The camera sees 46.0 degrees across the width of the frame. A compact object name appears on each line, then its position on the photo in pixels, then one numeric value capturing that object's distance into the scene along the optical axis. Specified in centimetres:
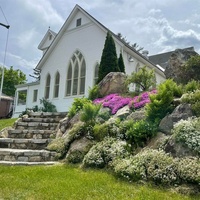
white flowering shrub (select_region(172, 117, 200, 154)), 480
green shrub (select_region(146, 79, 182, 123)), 637
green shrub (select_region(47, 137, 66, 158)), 654
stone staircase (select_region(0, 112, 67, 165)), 632
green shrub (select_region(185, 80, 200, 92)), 703
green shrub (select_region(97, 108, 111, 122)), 780
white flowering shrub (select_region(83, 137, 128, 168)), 547
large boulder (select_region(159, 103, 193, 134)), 589
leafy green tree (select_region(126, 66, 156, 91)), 1012
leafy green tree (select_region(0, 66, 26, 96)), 3641
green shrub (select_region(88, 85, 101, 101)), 1070
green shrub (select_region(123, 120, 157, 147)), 578
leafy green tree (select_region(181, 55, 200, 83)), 924
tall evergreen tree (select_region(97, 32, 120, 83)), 1250
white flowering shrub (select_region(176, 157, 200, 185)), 410
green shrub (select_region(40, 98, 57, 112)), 1683
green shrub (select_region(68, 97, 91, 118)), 871
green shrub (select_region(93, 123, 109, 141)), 652
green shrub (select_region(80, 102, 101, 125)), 706
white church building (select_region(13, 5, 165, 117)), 1539
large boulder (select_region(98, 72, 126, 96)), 1054
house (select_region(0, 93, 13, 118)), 2642
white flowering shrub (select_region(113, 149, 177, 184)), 434
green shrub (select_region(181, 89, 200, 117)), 590
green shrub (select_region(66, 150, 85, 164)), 604
